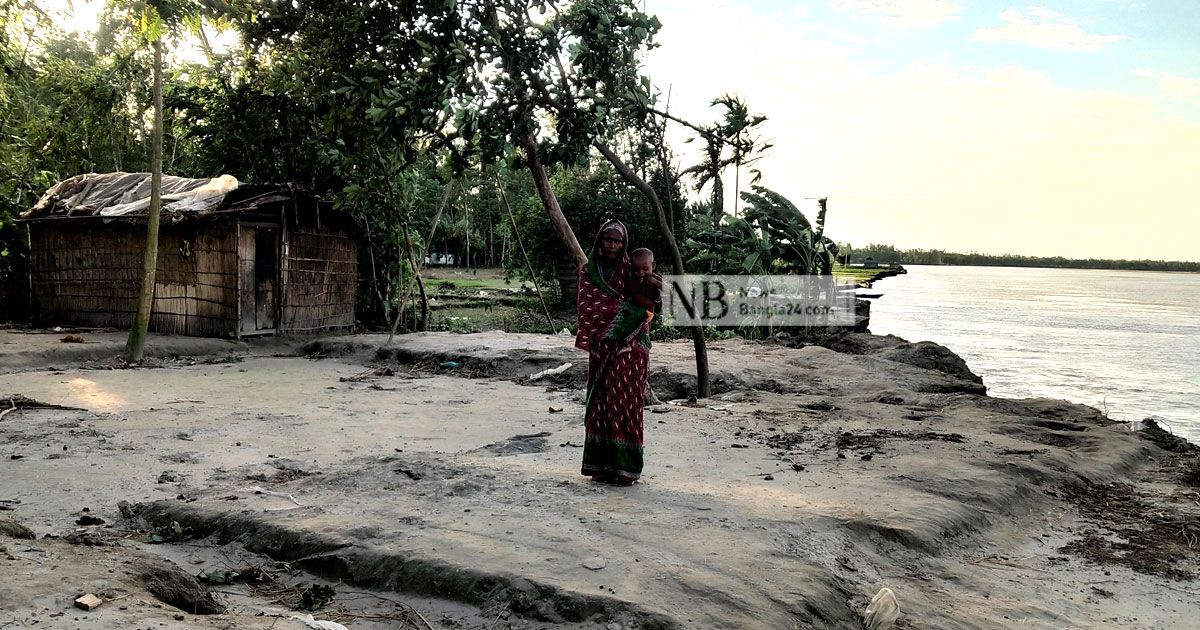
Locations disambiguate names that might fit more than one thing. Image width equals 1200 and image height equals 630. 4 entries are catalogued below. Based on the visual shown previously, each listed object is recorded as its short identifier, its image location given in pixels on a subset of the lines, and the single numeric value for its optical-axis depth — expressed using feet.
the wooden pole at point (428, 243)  44.88
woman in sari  18.54
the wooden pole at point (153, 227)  38.20
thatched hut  46.73
